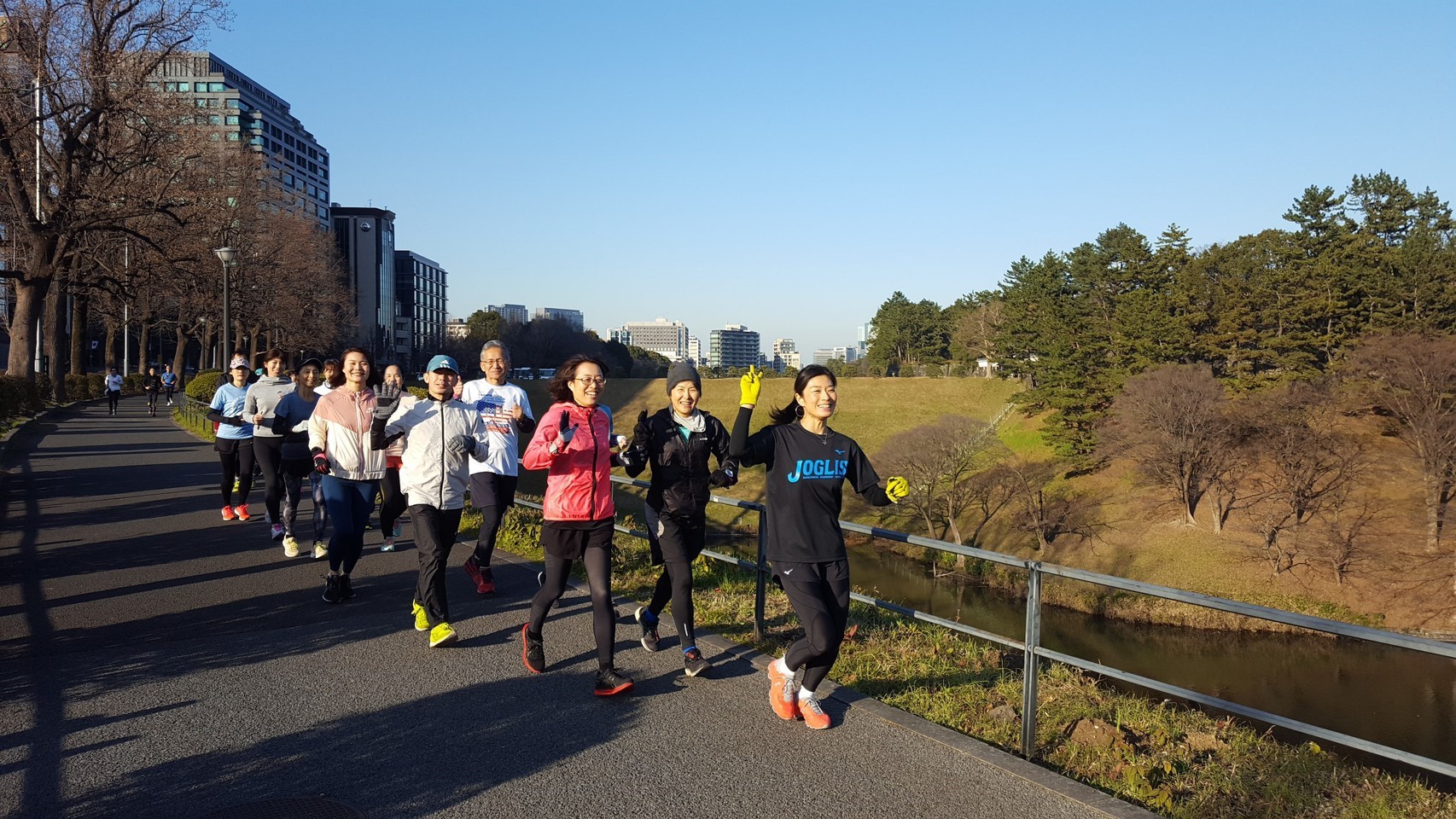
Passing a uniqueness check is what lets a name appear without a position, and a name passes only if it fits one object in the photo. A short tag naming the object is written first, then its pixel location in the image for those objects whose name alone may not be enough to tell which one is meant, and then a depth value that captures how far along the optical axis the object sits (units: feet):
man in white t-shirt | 25.32
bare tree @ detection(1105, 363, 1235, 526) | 135.03
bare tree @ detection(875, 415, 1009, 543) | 150.41
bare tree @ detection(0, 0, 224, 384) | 70.90
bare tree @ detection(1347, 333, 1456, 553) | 118.21
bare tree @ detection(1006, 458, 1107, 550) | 140.87
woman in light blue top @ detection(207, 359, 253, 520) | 35.81
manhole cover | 12.24
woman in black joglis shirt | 15.70
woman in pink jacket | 17.51
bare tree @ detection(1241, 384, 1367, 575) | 121.39
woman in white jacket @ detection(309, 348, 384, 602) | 23.58
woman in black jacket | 18.70
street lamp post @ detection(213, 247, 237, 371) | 84.69
